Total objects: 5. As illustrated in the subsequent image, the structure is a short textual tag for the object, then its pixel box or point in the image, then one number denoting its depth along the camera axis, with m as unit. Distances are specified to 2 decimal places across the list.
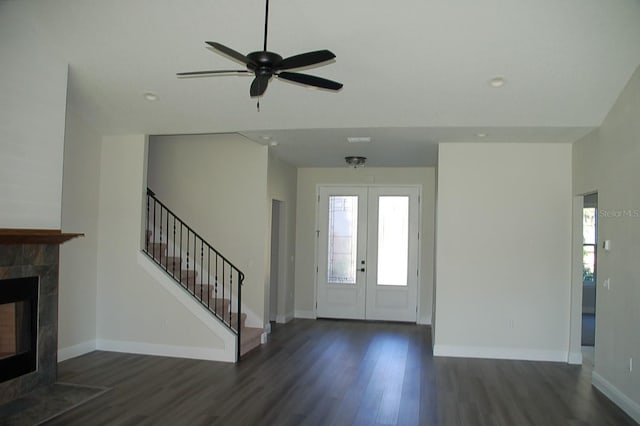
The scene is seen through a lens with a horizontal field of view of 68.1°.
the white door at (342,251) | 8.77
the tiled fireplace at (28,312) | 4.39
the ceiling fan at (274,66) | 3.03
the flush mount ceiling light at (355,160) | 7.55
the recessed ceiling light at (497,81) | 4.54
